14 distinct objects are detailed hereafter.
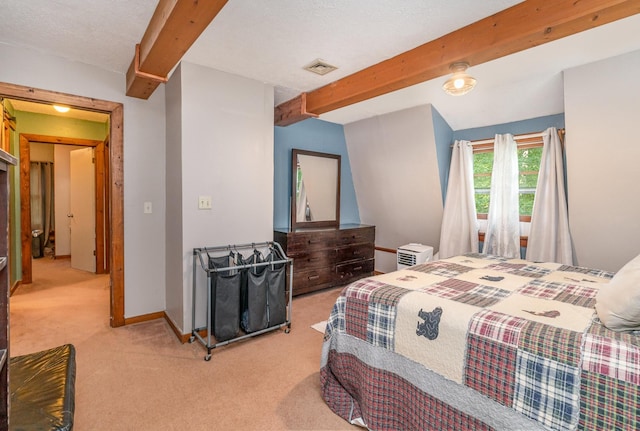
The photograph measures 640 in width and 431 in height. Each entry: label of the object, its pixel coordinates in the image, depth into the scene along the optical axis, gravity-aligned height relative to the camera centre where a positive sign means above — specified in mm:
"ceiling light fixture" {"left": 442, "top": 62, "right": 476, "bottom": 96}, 2139 +882
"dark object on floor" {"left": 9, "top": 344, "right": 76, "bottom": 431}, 1052 -722
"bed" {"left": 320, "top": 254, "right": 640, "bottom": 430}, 1098 -611
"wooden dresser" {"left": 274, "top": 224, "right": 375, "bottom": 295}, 3729 -600
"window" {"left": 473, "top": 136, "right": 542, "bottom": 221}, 3383 +430
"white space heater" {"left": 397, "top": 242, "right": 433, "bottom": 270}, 3947 -589
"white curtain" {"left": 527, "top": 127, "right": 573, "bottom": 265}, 3027 -8
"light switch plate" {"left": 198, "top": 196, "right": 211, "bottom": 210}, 2721 +34
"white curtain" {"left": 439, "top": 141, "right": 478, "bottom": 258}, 3762 -6
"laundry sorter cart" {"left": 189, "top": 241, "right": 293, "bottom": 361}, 2527 -743
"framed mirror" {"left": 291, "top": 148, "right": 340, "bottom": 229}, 4098 +252
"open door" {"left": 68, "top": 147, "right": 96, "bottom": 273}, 4996 -72
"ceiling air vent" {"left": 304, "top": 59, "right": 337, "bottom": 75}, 2574 +1184
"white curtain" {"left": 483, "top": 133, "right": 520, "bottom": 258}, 3477 +158
